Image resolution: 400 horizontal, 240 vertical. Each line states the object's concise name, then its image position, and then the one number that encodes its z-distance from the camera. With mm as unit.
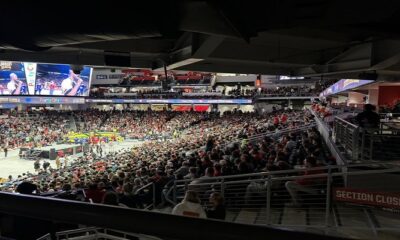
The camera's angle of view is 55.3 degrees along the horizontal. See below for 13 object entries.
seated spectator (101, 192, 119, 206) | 5885
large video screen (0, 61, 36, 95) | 47031
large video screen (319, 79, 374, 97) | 21156
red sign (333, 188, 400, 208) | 5036
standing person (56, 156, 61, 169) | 27291
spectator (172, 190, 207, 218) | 4469
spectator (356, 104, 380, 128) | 8699
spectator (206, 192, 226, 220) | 5179
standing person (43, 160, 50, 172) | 25194
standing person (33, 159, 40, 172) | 26125
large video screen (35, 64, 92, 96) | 48656
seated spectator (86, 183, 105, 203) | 7414
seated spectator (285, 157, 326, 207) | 6465
